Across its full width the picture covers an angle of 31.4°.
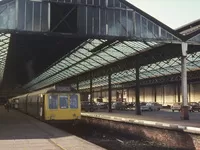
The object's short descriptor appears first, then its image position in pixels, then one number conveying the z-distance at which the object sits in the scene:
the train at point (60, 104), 27.20
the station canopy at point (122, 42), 26.52
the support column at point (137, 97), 36.91
